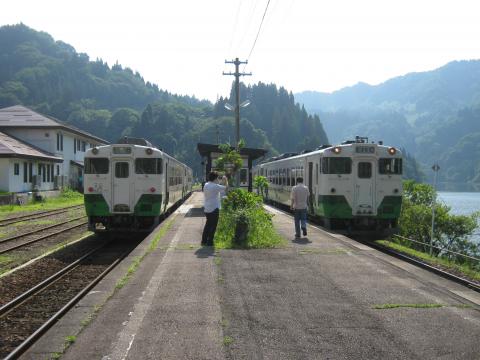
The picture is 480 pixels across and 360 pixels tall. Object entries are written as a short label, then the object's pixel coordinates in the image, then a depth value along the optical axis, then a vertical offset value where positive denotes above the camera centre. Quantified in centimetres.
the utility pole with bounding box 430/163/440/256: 1444 +39
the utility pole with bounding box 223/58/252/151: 2886 +501
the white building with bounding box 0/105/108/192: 3412 +233
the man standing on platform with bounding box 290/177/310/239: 1441 -58
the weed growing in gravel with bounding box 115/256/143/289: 825 -148
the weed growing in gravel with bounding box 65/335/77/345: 564 -161
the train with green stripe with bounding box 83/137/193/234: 1593 -6
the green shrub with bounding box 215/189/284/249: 1258 -94
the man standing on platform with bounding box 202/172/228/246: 1208 -46
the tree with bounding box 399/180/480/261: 2717 -216
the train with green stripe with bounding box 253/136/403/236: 1655 -6
